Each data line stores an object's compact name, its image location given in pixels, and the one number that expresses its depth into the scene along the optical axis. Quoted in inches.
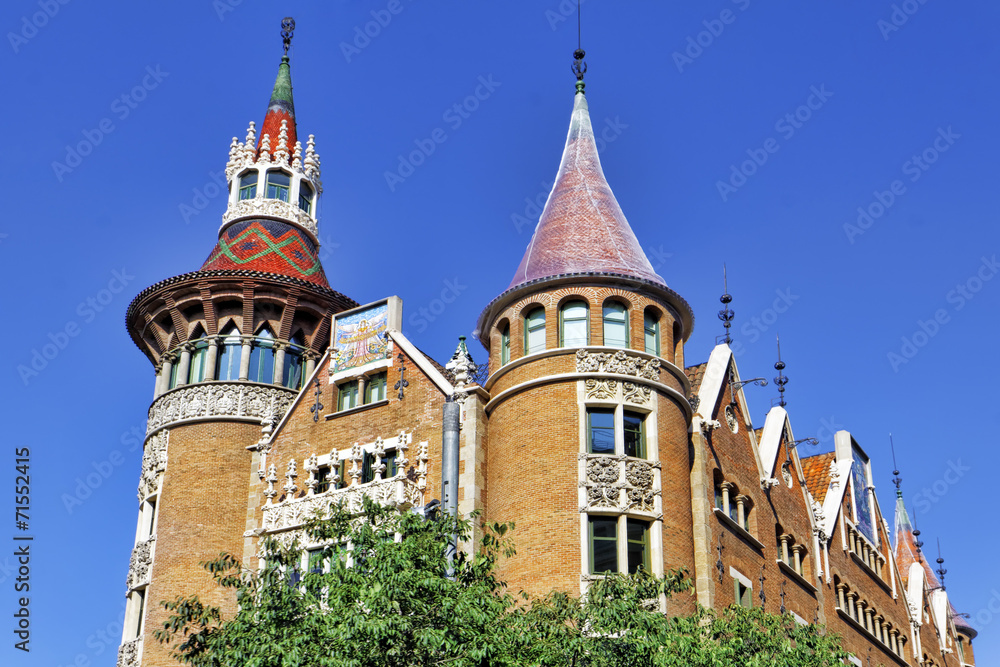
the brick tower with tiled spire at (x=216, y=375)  1476.4
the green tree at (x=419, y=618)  891.4
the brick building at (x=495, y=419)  1301.7
